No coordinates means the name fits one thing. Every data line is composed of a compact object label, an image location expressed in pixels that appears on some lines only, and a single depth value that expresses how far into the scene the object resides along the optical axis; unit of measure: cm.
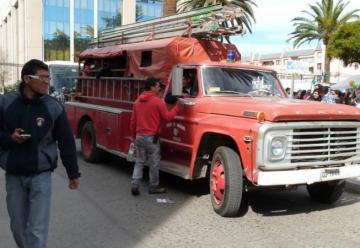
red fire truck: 619
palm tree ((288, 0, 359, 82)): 4056
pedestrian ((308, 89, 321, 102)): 1652
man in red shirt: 762
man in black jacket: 399
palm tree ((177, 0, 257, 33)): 2271
